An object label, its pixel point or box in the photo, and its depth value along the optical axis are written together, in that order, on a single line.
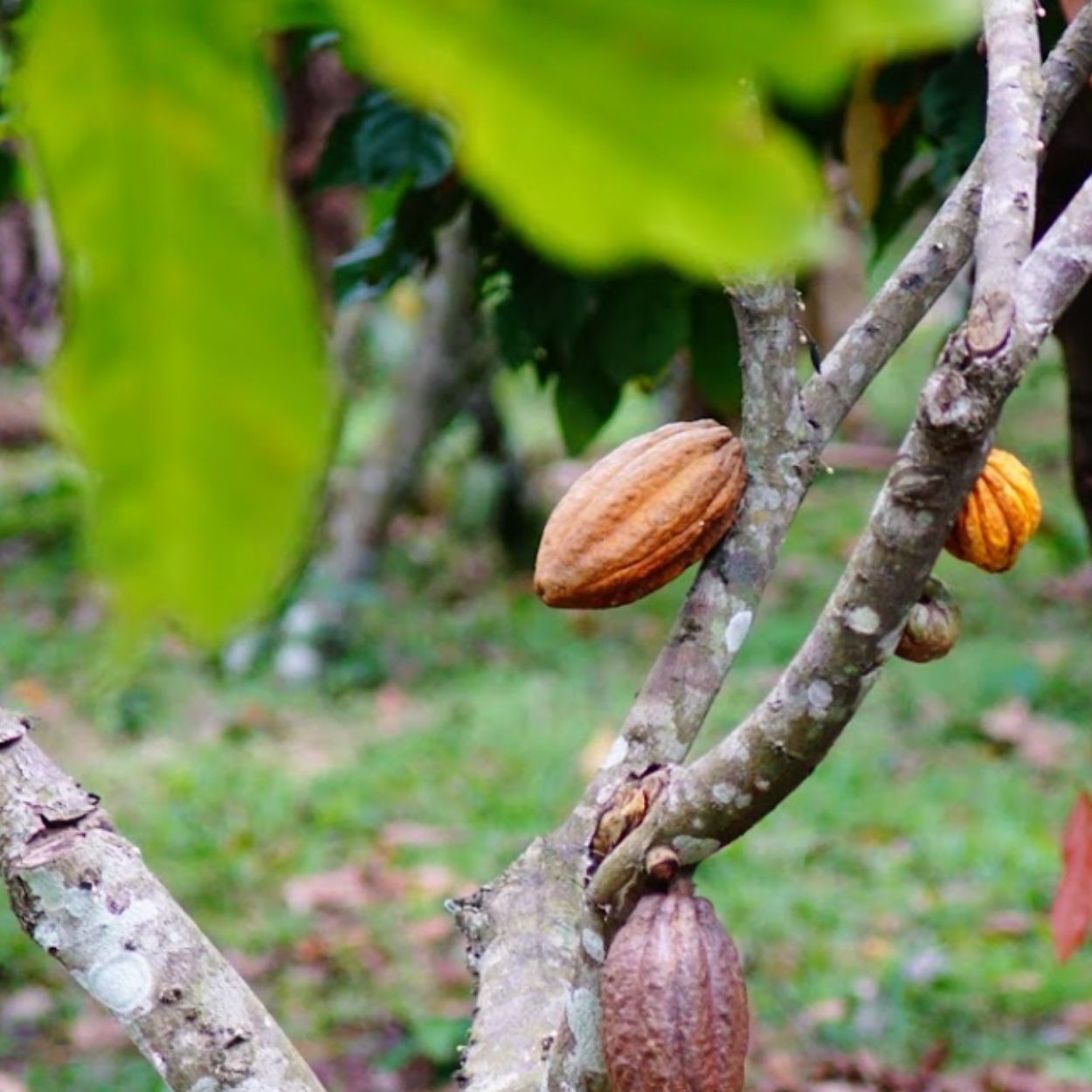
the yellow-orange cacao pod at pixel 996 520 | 2.71
